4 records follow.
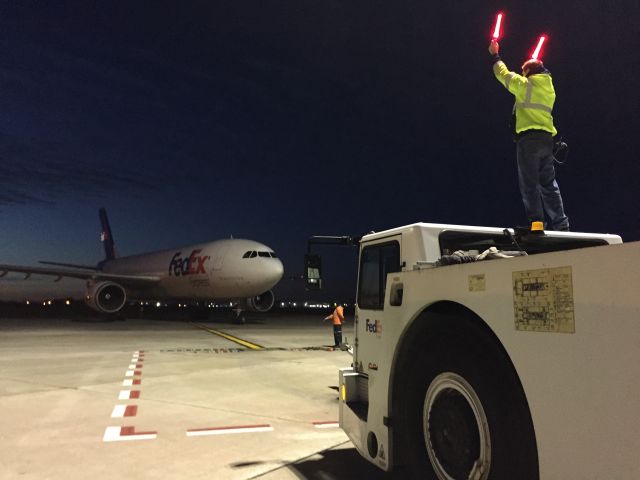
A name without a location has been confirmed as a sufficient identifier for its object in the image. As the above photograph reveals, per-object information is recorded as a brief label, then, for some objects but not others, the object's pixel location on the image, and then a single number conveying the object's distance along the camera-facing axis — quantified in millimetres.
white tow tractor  2164
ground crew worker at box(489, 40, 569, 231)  4977
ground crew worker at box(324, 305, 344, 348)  15227
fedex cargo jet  26484
